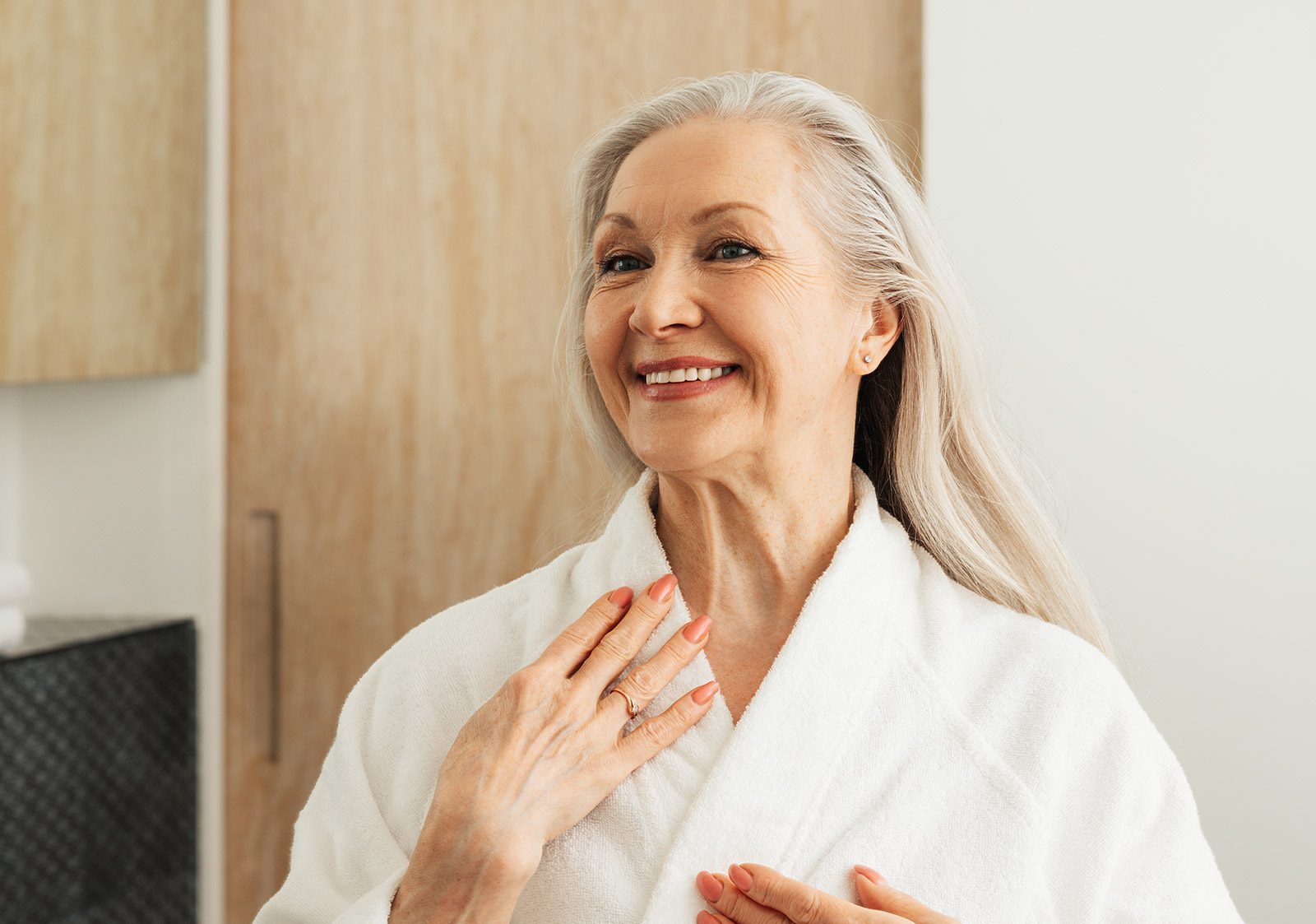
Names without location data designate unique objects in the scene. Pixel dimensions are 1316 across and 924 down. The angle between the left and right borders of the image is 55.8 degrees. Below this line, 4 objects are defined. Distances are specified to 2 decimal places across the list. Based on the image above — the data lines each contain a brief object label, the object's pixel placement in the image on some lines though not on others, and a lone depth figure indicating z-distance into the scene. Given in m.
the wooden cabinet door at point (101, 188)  1.73
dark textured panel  1.70
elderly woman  1.08
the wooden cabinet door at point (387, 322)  1.85
